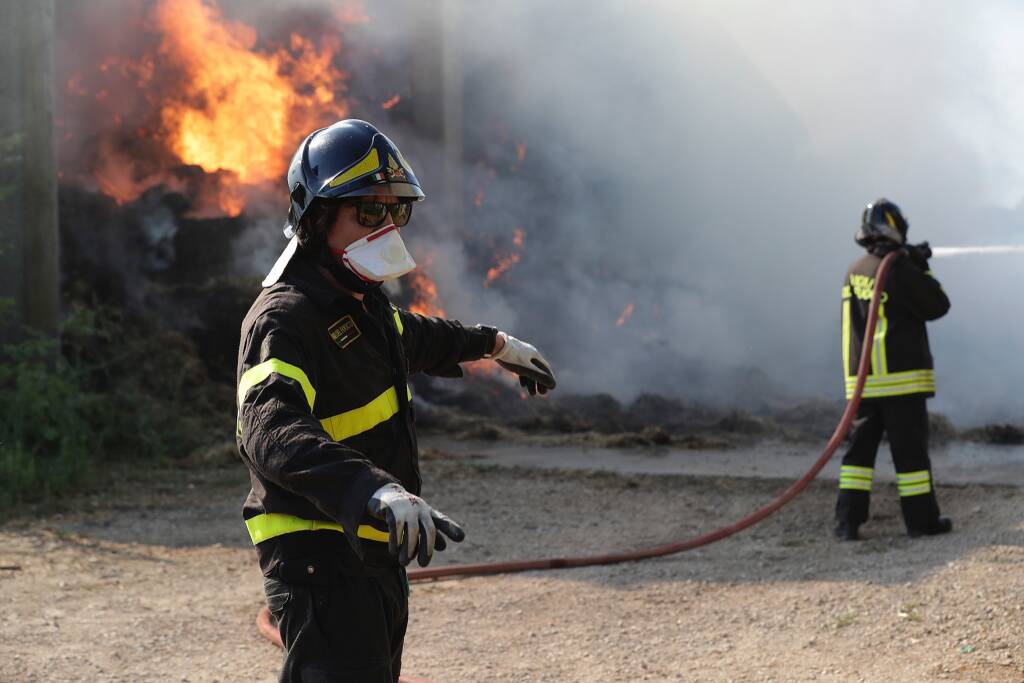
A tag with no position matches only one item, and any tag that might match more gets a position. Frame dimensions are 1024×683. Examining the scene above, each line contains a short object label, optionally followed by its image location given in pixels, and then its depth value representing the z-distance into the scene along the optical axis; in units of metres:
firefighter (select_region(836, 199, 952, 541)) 6.11
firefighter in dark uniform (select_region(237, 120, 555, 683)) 2.13
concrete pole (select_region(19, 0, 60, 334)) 9.38
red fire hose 5.79
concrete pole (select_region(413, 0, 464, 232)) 13.93
